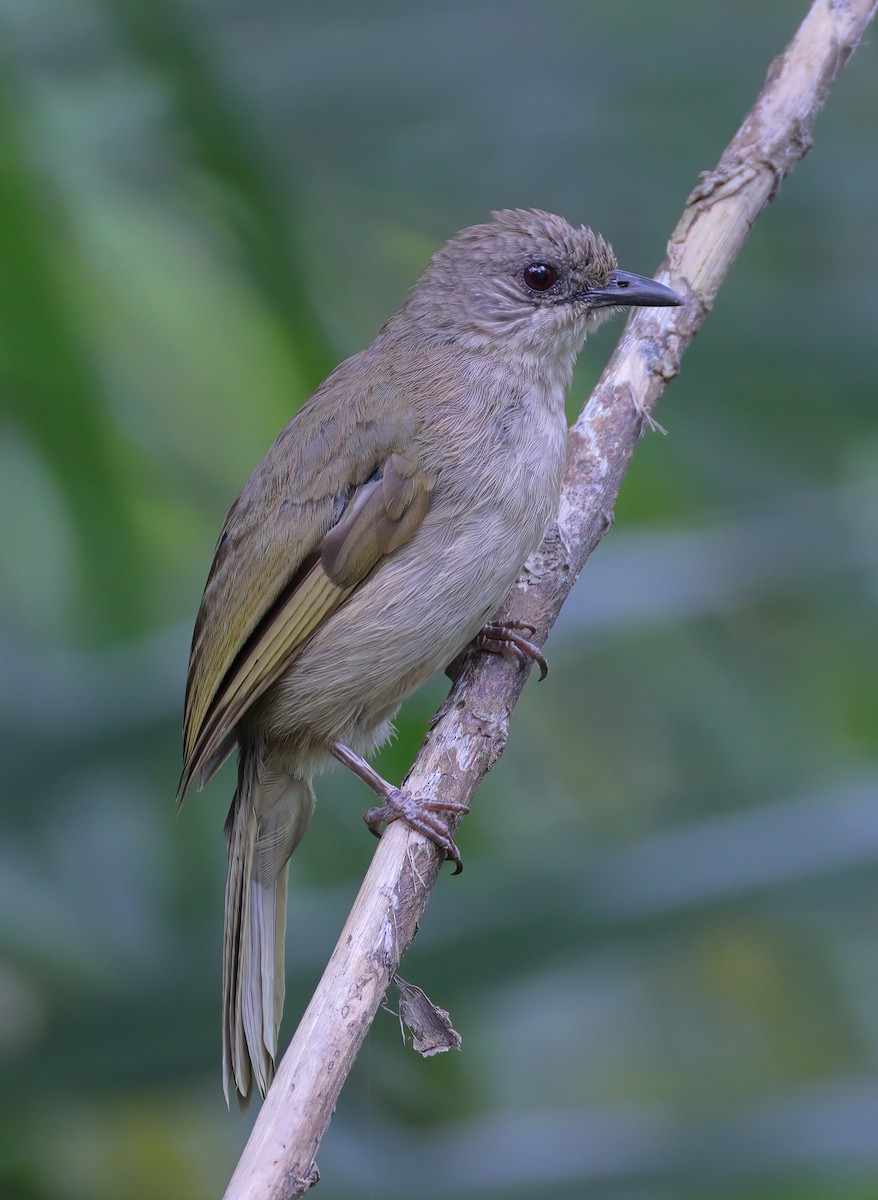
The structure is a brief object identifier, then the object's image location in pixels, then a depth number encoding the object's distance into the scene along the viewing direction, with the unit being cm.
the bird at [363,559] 595
